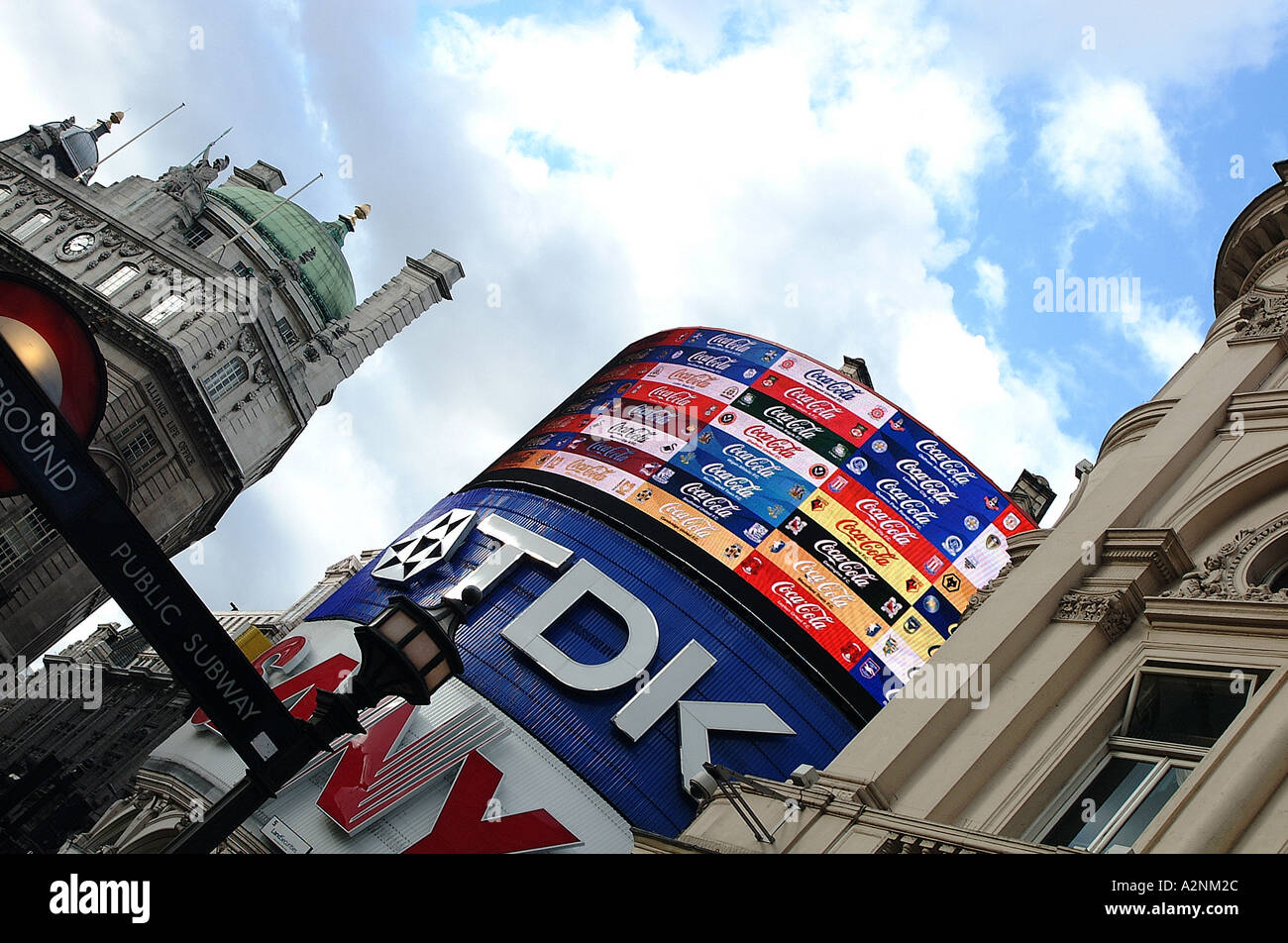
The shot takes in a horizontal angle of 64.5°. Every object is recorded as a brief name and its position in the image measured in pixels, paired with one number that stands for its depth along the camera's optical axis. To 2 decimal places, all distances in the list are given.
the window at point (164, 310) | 48.62
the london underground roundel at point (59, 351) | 9.82
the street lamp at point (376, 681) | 8.95
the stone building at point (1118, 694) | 12.48
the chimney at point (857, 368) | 48.38
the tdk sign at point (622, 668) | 31.48
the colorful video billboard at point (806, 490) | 35.28
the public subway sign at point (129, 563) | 8.21
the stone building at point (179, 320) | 44.62
